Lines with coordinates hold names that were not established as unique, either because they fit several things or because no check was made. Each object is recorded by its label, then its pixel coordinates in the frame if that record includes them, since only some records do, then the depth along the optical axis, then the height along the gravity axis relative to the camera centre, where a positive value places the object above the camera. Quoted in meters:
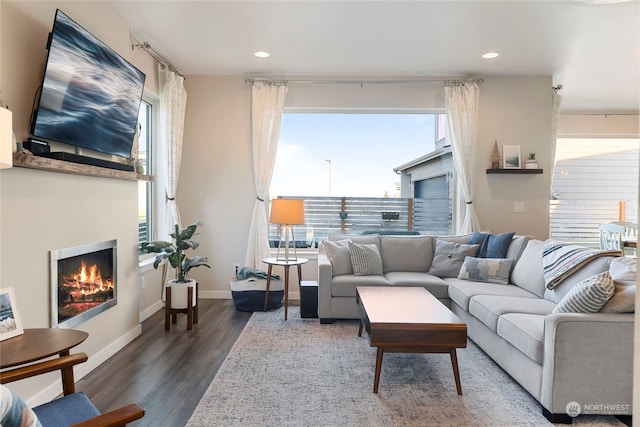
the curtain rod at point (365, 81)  4.73 +1.57
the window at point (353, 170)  5.14 +0.49
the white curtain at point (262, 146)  4.71 +0.74
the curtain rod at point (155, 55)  3.76 +1.60
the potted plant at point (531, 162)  4.73 +0.58
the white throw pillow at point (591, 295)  2.21 -0.50
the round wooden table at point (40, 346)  1.52 -0.61
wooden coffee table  2.40 -0.79
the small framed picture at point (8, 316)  1.79 -0.54
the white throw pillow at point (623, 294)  2.20 -0.48
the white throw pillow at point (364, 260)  4.07 -0.56
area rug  2.16 -1.18
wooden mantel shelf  2.03 +0.23
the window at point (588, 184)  6.44 +0.44
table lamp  4.06 -0.06
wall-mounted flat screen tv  2.27 +0.75
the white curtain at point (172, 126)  4.34 +0.92
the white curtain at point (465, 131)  4.71 +0.95
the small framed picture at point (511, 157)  4.77 +0.65
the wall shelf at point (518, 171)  4.71 +0.47
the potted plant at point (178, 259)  3.69 -0.53
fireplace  2.43 -0.55
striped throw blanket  2.88 -0.39
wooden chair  1.26 -0.78
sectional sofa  2.15 -0.72
